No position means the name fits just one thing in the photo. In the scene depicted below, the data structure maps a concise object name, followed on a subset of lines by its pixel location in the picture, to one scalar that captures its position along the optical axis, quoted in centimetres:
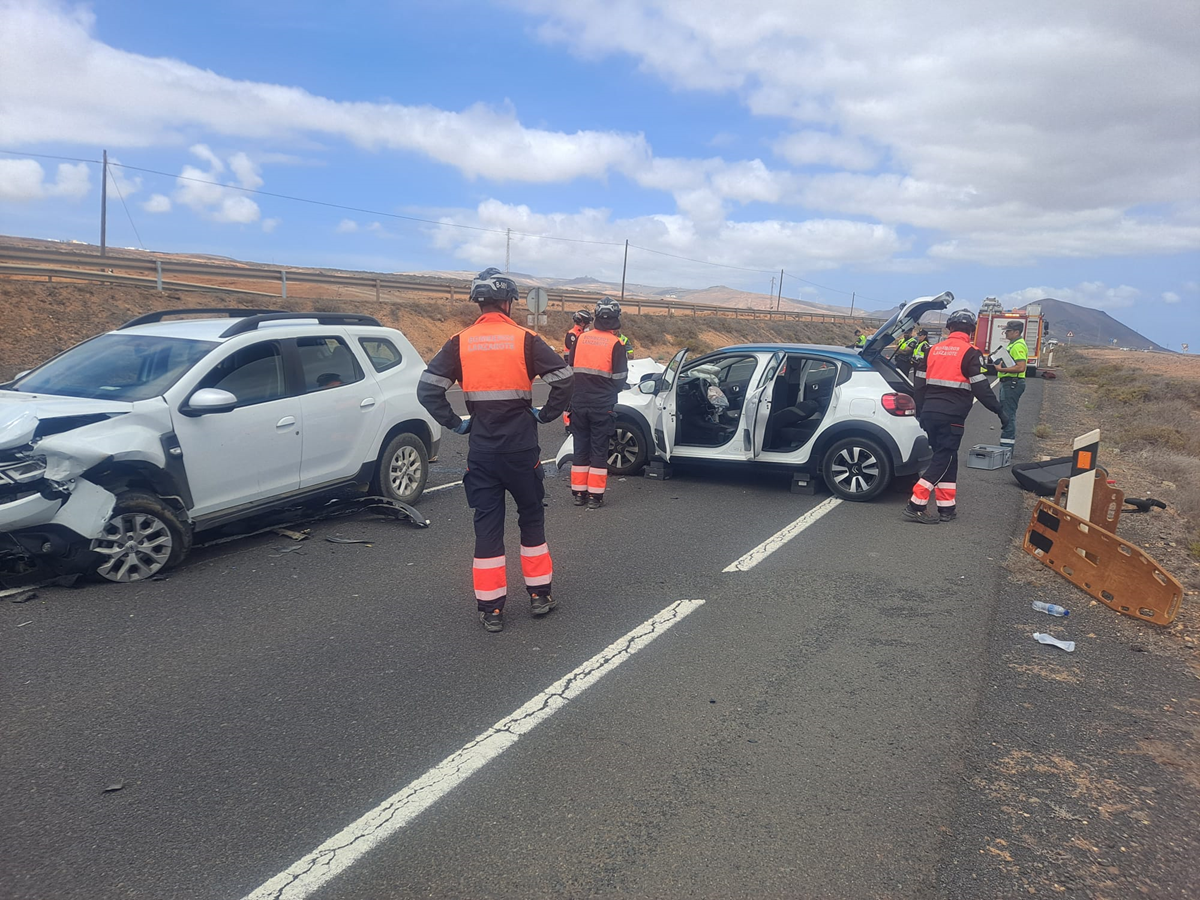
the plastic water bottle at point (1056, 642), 459
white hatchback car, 800
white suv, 488
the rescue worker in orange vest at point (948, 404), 742
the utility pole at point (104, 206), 3691
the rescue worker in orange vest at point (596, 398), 781
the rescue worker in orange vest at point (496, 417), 473
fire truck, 2692
